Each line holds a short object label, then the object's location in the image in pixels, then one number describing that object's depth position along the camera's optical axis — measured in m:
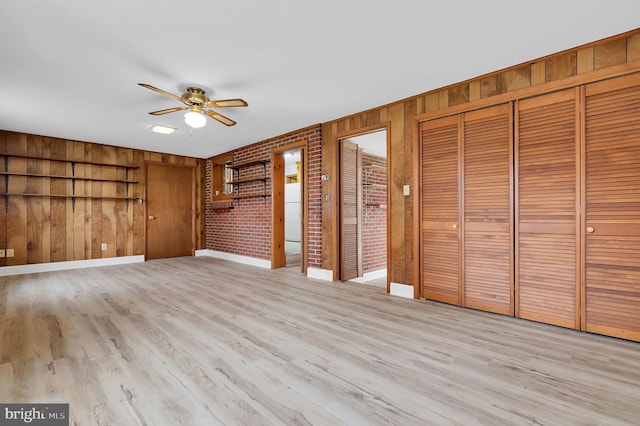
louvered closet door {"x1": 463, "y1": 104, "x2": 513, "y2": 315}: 2.83
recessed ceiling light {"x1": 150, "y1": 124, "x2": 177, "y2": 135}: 4.58
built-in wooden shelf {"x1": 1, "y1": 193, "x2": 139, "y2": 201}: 4.86
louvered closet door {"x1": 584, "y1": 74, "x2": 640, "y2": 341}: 2.23
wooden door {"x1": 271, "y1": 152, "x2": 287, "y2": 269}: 5.36
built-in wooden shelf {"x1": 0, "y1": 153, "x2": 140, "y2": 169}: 4.88
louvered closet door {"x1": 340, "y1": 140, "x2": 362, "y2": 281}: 4.44
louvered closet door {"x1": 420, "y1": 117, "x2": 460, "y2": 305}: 3.17
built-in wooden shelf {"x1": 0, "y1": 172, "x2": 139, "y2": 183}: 4.82
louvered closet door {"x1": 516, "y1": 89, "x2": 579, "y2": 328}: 2.49
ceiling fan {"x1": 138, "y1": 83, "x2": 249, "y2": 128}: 3.19
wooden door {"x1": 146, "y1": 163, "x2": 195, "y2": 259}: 6.48
